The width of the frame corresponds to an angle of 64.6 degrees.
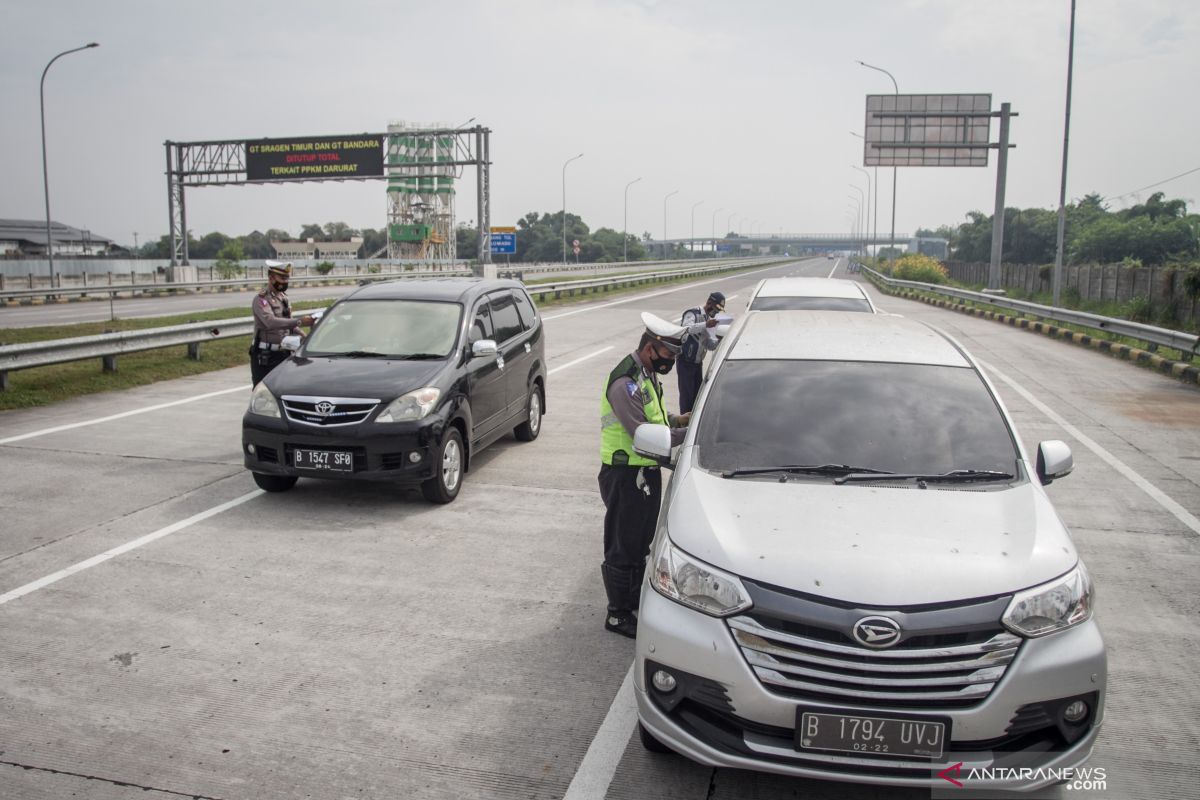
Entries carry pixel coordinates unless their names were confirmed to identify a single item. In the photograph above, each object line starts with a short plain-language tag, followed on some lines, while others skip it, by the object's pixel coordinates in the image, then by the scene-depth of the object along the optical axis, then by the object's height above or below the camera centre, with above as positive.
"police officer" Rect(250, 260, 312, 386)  8.91 -0.49
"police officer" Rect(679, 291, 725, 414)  8.70 -0.70
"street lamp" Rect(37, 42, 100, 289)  36.25 +3.97
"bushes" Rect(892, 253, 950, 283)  52.72 +0.35
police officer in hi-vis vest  4.84 -1.03
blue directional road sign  58.25 +1.90
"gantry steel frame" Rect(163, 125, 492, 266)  48.81 +5.20
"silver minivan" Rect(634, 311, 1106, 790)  3.09 -1.20
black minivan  7.06 -0.93
